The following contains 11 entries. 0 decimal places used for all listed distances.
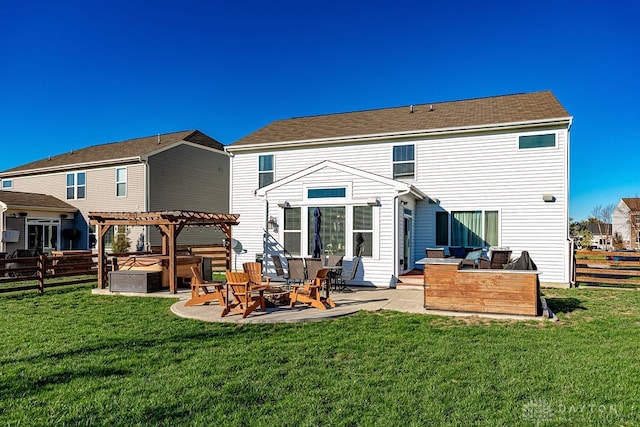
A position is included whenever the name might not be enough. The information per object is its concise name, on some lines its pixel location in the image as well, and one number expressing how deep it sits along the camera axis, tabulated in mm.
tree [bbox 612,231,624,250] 37659
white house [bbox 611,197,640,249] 42844
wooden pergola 10719
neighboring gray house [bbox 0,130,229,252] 19047
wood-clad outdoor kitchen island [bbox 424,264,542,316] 7457
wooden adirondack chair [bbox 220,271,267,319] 7527
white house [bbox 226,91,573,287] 12148
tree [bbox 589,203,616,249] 59291
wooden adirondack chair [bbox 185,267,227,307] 8079
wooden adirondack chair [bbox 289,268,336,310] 8344
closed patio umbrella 12203
